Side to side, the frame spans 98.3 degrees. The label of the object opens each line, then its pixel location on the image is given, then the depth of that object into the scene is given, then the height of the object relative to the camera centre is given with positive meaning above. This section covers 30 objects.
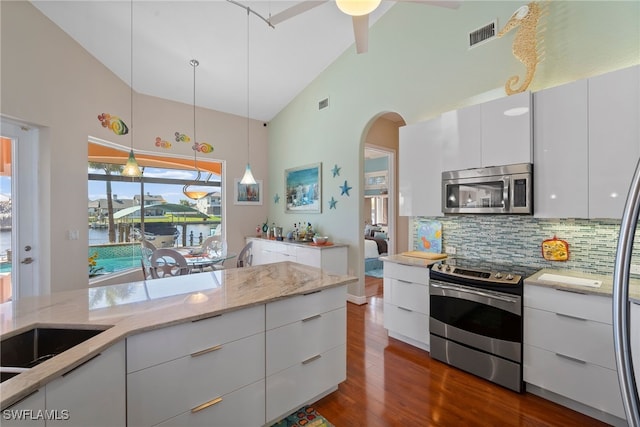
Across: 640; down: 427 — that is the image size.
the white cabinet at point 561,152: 2.04 +0.46
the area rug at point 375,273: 5.80 -1.31
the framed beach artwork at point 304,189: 4.75 +0.44
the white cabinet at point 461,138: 2.57 +0.72
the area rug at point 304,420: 1.84 -1.41
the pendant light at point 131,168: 2.92 +0.49
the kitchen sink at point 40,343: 1.23 -0.60
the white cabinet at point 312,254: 3.98 -0.64
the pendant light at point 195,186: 5.01 +0.50
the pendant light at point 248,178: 3.52 +0.45
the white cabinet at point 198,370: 1.31 -0.82
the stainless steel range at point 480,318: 2.16 -0.90
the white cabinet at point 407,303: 2.73 -0.94
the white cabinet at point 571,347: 1.79 -0.95
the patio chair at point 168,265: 3.30 -0.62
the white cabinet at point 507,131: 2.27 +0.70
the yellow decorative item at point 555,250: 2.34 -0.33
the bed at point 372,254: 6.30 -0.98
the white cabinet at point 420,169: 2.91 +0.48
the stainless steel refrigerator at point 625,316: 0.79 -0.31
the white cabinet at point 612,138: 1.83 +0.51
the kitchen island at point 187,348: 1.10 -0.66
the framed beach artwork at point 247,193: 5.54 +0.41
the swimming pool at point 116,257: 3.96 -0.65
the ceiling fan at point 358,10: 1.62 +1.48
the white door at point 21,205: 2.68 +0.09
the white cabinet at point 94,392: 1.00 -0.71
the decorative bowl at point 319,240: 4.27 -0.42
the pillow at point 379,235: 7.44 -0.61
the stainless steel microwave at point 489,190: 2.28 +0.20
